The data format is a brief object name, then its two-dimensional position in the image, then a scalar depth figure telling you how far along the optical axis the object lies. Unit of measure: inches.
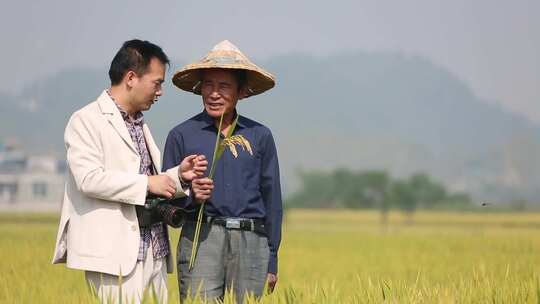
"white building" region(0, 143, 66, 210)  3316.9
